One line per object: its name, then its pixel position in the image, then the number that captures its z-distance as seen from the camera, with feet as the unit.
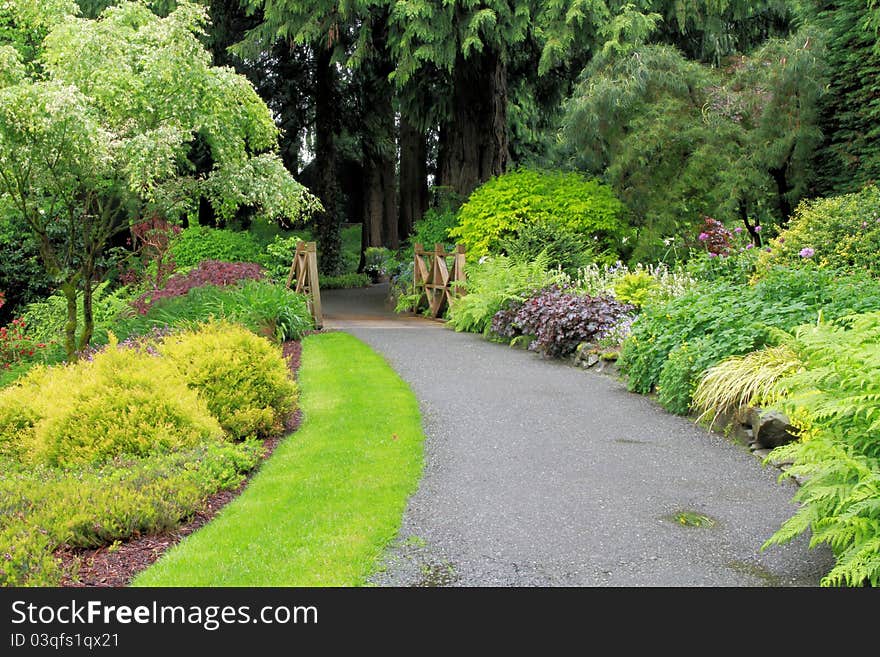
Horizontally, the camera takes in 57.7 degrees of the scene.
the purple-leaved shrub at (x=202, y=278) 39.68
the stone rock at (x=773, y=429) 18.97
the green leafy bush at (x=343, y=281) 74.17
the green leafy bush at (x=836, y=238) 29.63
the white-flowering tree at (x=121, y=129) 25.22
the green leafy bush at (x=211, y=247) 59.67
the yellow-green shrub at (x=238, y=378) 21.53
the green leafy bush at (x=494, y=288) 38.60
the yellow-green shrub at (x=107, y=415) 18.45
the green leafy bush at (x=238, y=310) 34.58
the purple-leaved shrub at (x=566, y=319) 32.14
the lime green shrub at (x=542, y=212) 49.37
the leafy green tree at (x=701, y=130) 42.09
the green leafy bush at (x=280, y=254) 50.57
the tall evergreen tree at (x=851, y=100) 39.65
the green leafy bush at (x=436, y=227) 59.11
